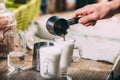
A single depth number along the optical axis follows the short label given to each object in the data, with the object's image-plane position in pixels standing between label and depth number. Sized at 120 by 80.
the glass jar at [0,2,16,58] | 1.63
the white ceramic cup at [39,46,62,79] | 1.34
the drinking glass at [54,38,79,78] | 1.44
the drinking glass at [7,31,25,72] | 1.54
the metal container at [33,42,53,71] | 1.49
